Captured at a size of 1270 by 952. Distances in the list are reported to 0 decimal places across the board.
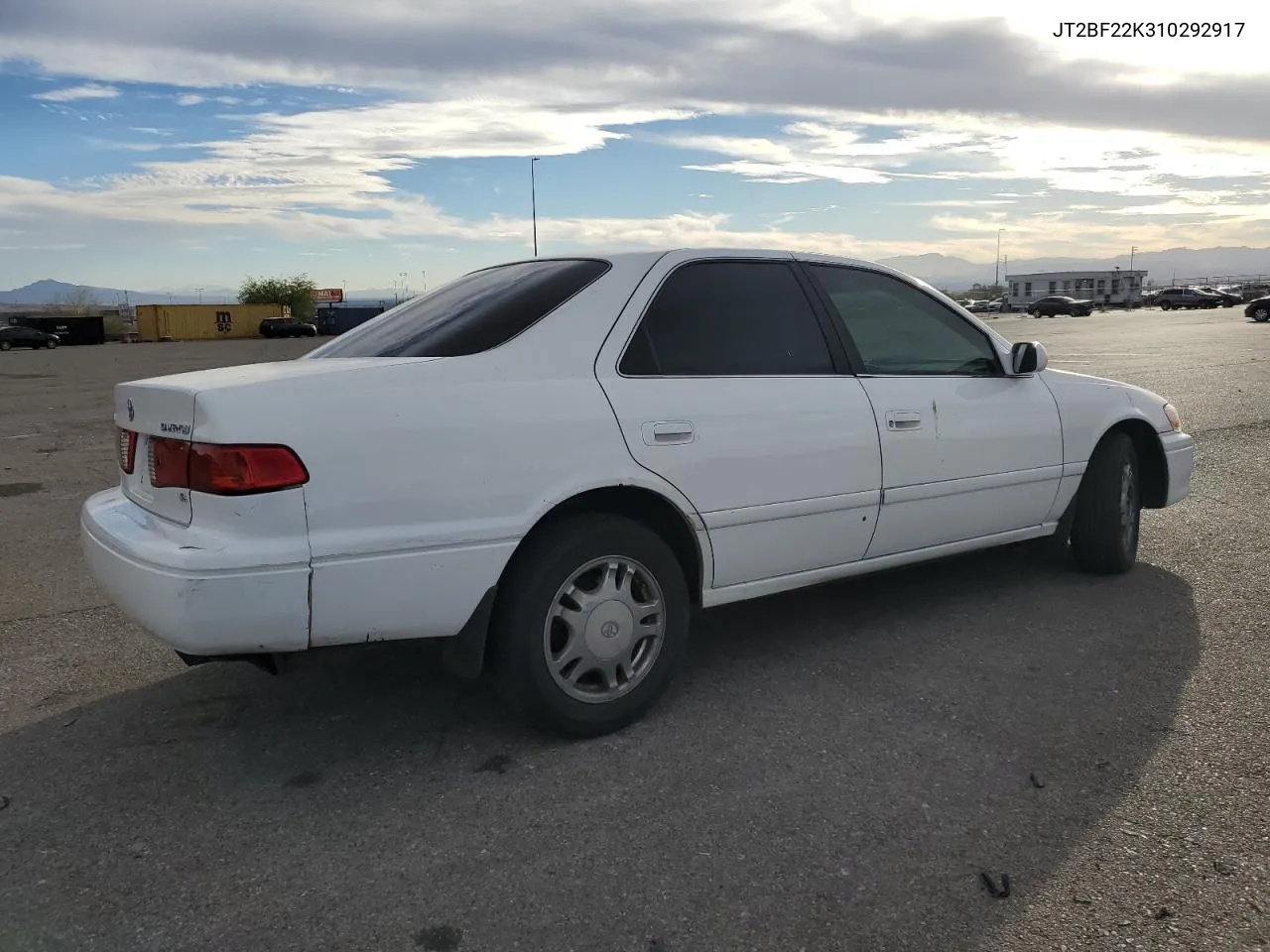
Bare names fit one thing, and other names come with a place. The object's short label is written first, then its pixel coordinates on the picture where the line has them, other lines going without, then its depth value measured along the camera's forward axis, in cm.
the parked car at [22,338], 4791
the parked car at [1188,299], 6825
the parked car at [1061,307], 6444
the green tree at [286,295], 9881
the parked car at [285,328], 6419
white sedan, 282
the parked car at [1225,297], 6931
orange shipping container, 6550
